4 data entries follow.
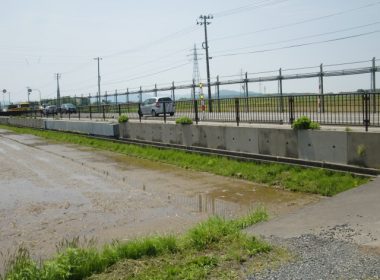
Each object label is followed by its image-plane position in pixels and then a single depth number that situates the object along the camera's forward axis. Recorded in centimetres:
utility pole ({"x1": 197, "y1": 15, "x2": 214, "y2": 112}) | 3912
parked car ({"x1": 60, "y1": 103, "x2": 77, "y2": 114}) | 6059
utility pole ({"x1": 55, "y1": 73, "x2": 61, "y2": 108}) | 7902
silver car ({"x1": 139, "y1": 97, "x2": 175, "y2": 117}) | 3469
